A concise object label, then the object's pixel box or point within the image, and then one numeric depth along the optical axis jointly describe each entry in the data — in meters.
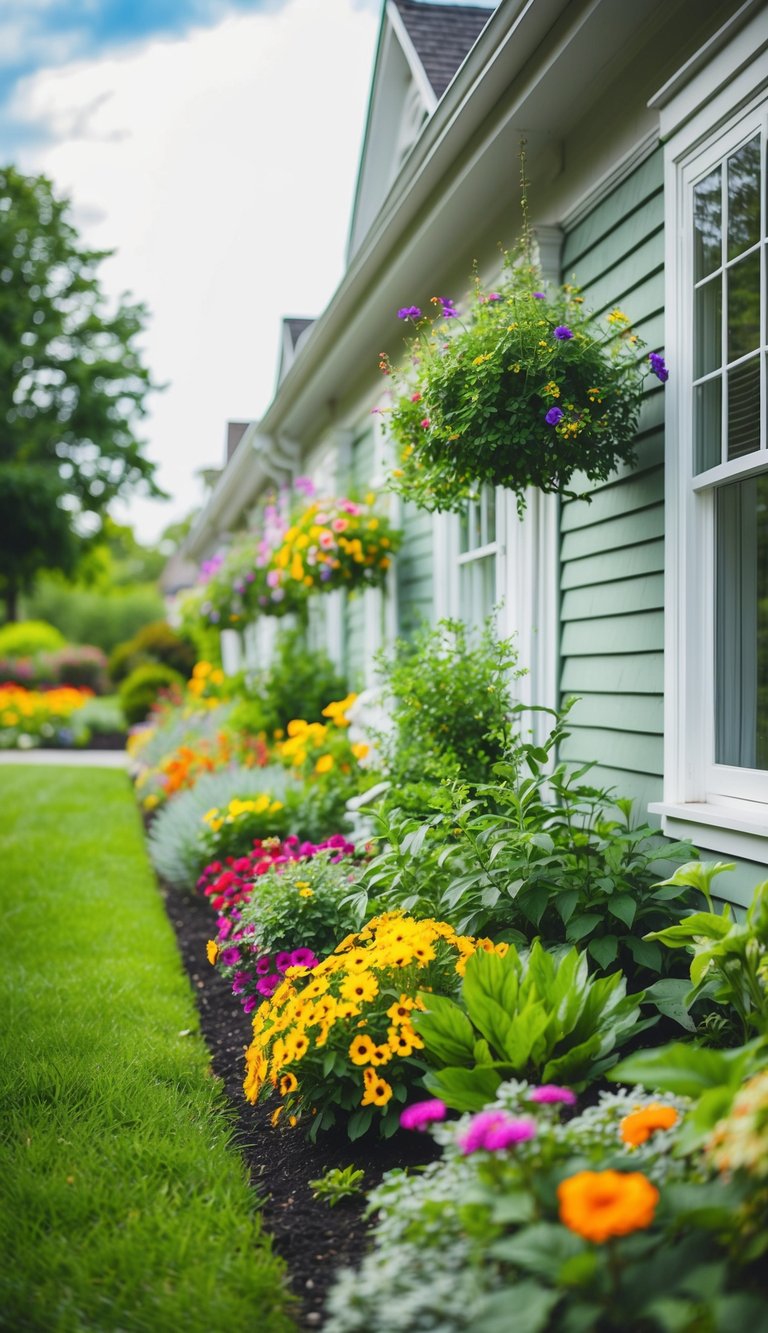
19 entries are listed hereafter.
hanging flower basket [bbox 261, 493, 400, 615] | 6.14
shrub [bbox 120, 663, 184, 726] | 16.53
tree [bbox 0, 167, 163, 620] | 20.91
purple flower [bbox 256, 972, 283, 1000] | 3.19
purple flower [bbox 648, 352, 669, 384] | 3.03
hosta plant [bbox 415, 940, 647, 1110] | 2.26
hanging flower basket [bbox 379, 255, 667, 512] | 3.16
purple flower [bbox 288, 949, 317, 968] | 3.11
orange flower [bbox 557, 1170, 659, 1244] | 1.43
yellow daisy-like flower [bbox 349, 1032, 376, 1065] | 2.49
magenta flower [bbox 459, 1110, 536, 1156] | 1.73
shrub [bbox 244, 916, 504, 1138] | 2.54
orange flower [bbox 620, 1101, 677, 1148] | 1.74
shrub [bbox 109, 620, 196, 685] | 19.94
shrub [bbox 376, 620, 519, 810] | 4.05
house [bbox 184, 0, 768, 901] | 2.89
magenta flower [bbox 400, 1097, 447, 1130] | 1.93
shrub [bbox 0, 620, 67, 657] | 22.70
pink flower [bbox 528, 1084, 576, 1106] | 1.88
